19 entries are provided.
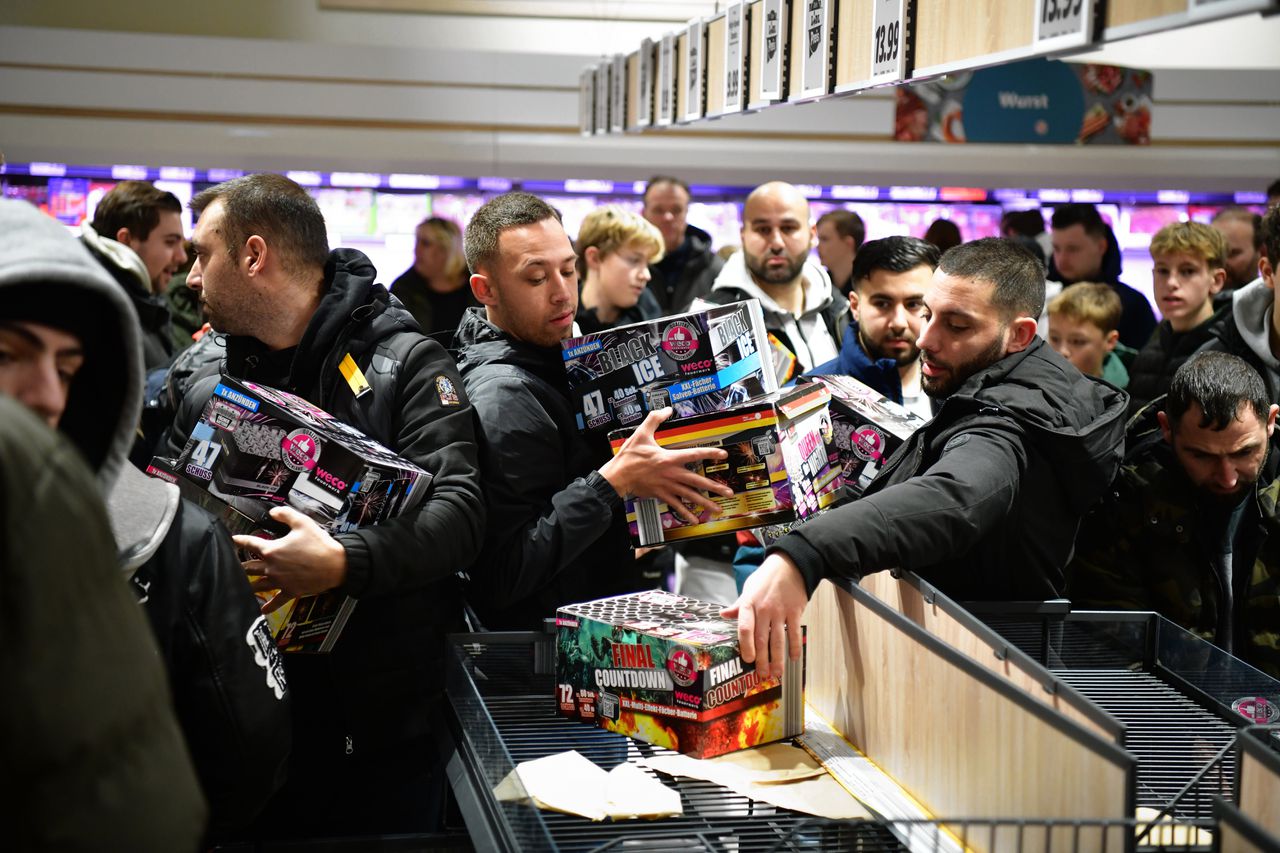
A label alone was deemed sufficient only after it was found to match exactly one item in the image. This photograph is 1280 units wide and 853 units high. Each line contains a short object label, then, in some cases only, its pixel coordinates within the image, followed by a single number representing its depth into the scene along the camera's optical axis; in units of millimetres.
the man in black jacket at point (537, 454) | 2514
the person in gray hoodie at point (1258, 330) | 3480
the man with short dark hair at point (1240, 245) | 6121
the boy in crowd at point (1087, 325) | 5113
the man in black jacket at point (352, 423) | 2459
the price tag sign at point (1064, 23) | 1925
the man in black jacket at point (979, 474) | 2020
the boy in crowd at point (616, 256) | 5102
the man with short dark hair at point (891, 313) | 3465
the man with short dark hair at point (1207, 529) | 2766
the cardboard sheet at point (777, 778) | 1774
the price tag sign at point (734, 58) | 3912
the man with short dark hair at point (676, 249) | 6527
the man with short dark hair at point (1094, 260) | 6176
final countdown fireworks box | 1894
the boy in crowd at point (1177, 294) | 4621
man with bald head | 4605
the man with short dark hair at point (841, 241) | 6426
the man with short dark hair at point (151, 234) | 4672
